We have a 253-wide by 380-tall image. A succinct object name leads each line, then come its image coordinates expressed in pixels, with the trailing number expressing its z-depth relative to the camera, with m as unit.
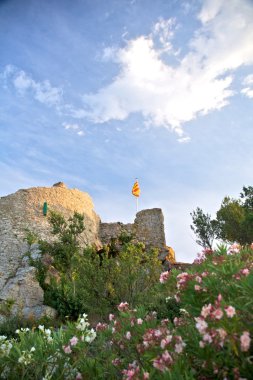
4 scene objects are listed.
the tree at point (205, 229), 39.72
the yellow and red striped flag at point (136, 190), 37.75
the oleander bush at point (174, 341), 3.43
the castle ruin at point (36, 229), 19.31
